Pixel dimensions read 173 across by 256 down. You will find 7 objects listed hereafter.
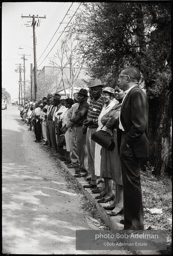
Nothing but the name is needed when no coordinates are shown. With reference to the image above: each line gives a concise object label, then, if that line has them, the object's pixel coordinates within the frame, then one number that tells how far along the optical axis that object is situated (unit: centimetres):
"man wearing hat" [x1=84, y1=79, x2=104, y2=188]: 664
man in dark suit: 425
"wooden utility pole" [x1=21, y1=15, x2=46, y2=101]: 2969
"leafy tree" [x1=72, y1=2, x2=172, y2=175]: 716
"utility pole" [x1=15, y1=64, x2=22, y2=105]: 7729
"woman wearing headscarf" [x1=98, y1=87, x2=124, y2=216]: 534
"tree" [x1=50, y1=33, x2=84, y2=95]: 2834
